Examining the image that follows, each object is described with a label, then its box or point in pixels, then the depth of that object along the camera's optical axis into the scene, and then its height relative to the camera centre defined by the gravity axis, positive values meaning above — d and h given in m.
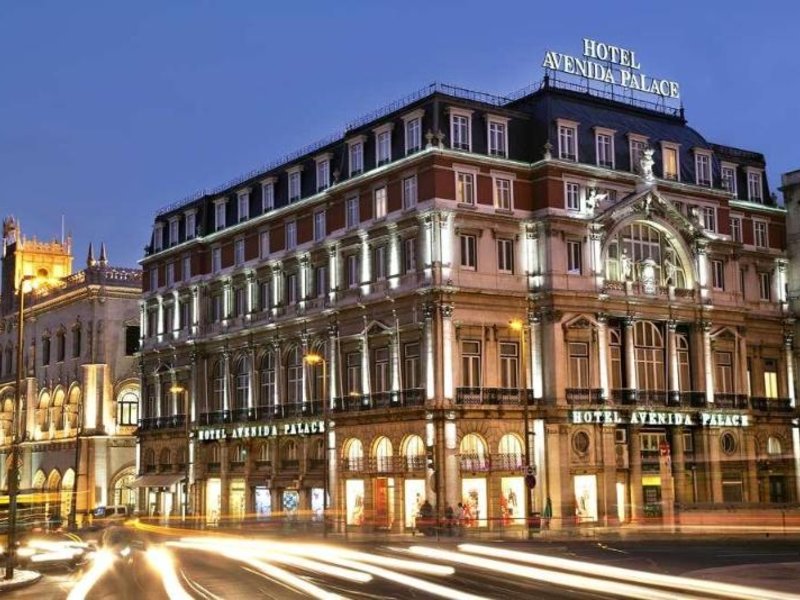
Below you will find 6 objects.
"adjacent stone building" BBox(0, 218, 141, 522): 102.62 +8.17
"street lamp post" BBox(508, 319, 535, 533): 59.85 +3.48
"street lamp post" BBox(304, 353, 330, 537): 66.50 +3.43
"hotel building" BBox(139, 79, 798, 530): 67.38 +9.33
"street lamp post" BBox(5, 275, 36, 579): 38.38 -0.58
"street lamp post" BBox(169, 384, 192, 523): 88.19 +3.14
